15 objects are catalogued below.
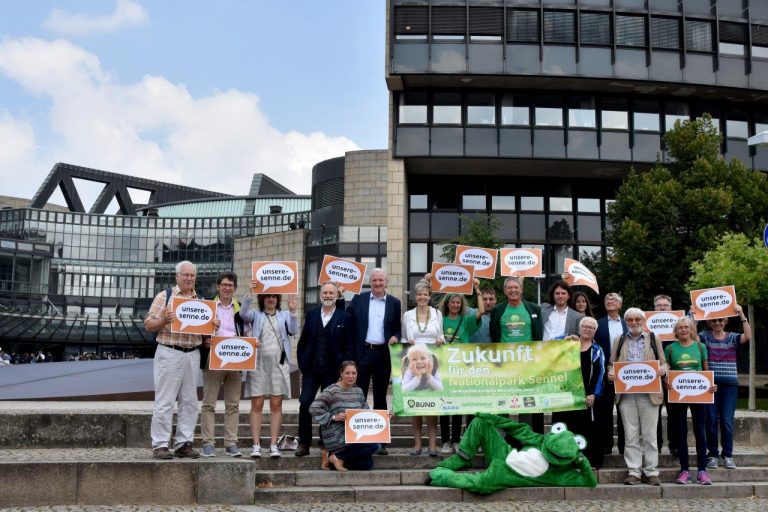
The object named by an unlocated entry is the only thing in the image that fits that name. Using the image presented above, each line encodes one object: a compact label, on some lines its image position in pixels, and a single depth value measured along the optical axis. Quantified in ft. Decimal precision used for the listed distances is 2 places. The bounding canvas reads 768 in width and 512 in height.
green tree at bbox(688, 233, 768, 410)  80.38
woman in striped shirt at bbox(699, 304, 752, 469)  35.12
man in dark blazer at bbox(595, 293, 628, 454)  34.35
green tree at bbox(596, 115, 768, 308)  100.01
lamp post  75.15
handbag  34.73
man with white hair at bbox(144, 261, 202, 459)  29.84
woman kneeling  31.91
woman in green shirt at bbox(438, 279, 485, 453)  35.29
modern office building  116.26
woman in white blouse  33.99
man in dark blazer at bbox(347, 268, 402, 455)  34.24
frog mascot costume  31.24
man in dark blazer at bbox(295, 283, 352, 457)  33.55
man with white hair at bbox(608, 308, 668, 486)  33.14
